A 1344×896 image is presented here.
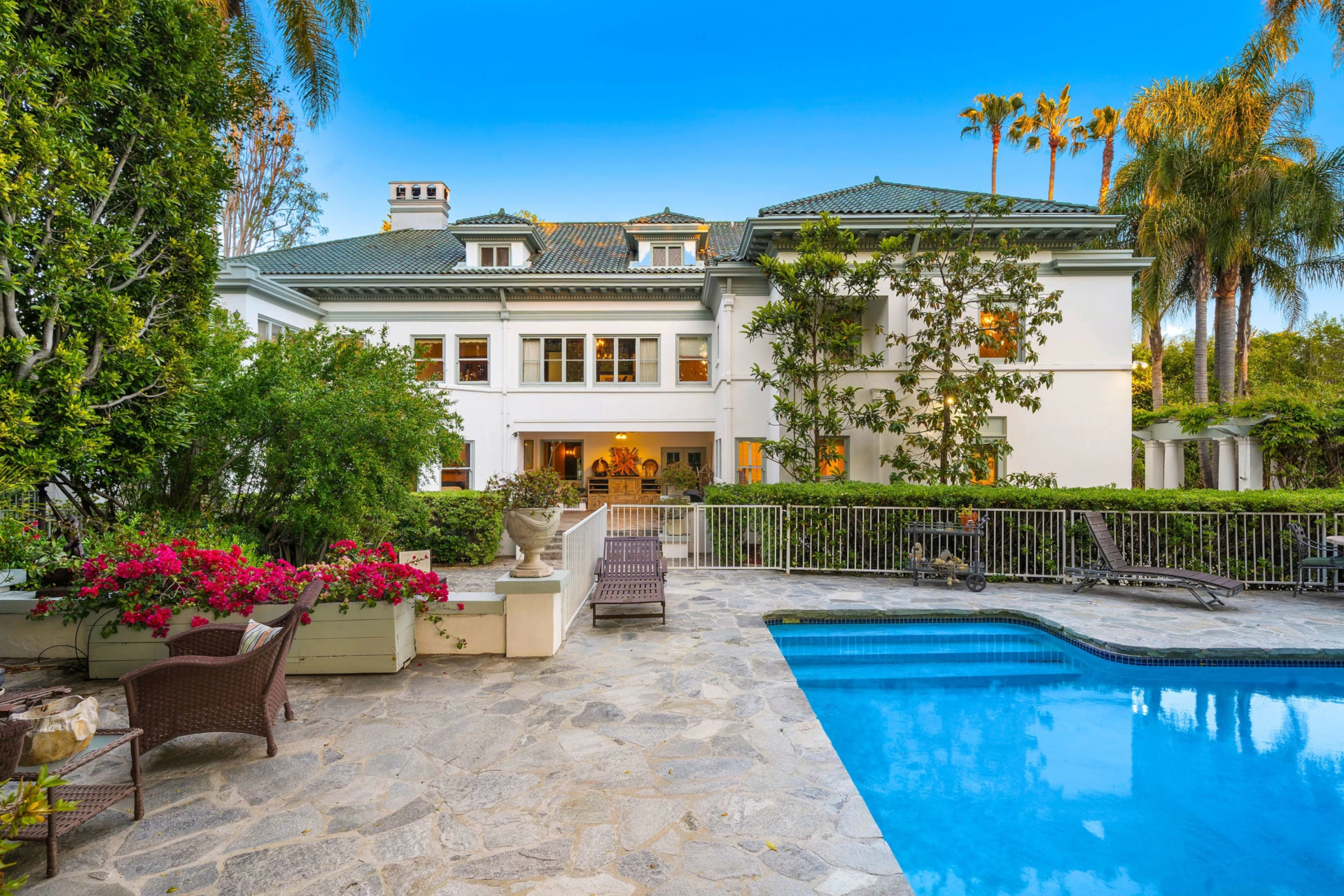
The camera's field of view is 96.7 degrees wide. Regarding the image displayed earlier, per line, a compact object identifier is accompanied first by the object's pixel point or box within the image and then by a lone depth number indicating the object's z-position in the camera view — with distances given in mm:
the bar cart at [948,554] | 9797
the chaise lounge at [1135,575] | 8820
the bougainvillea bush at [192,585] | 5320
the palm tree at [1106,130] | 23219
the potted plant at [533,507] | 6043
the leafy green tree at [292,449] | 7789
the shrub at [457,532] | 12180
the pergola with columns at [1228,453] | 13383
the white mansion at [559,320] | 16047
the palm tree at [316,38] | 10148
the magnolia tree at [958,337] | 13047
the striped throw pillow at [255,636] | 4273
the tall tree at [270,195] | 21969
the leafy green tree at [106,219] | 4914
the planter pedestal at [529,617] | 6180
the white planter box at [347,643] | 5648
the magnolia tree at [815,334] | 13086
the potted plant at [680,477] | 19088
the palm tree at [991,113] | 24078
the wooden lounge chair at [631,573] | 7418
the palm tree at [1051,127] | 24984
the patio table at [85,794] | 2855
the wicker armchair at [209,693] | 3809
